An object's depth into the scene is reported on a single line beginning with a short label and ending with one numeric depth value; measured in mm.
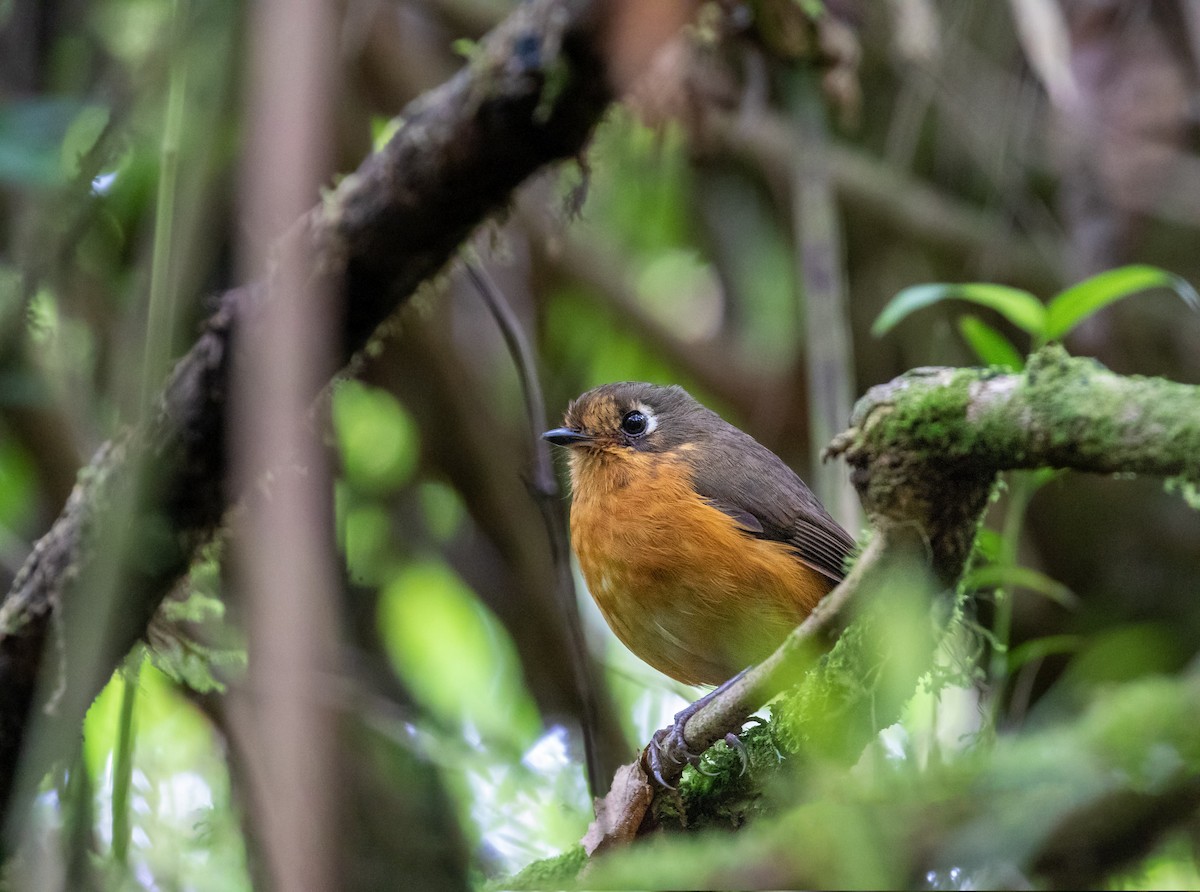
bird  6289
